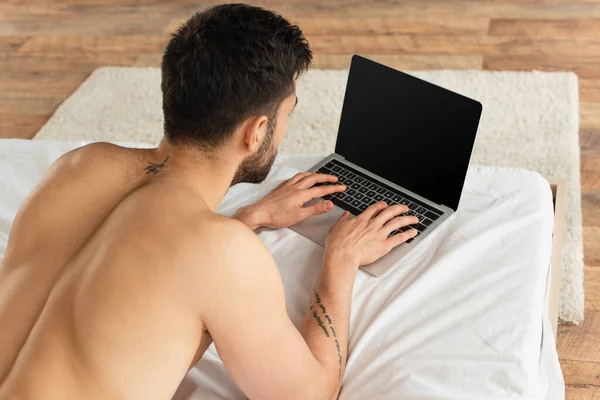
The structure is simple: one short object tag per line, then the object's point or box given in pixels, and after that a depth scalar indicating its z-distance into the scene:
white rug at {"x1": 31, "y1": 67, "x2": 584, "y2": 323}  2.64
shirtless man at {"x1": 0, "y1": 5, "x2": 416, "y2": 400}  1.11
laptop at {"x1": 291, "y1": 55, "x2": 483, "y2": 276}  1.65
